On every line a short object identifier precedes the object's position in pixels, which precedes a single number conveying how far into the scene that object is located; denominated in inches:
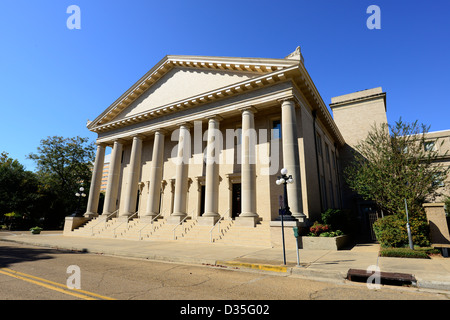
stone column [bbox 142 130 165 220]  832.9
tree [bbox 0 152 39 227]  1310.3
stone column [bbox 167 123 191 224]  761.6
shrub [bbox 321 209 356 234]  602.6
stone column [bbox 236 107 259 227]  633.0
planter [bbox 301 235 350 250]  472.4
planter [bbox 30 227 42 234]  924.6
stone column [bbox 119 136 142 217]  901.2
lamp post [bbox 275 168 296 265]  439.1
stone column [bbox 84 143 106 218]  1011.3
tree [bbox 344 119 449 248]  523.8
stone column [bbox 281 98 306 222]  573.6
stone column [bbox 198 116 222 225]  693.9
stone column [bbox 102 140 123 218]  960.3
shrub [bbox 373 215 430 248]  458.3
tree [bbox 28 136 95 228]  1485.6
